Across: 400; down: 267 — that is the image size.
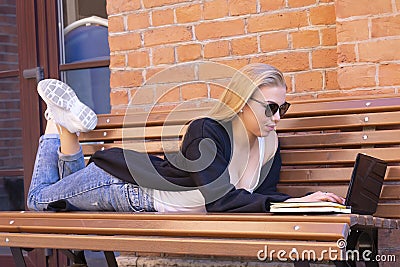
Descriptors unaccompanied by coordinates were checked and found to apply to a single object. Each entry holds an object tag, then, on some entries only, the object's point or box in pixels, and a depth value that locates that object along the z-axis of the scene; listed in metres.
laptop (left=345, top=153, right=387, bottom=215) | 2.87
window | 4.71
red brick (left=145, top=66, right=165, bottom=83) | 4.10
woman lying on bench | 2.94
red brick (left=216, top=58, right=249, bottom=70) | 3.83
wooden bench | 2.42
